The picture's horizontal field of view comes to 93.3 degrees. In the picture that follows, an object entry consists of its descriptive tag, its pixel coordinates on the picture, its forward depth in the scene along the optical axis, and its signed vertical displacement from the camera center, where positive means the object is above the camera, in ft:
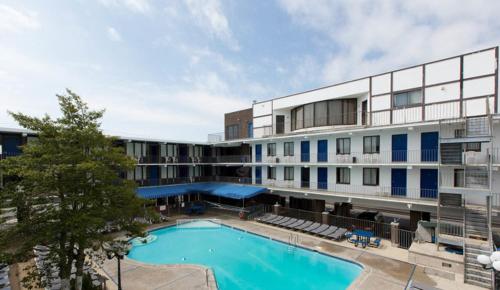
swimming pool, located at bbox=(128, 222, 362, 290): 43.65 -24.59
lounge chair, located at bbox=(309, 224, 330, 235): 63.05 -21.64
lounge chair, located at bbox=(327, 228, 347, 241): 59.47 -21.64
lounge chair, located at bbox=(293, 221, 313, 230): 66.77 -21.73
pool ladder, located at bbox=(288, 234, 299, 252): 56.90 -23.07
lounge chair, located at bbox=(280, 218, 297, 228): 69.51 -21.79
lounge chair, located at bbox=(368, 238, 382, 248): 54.60 -21.80
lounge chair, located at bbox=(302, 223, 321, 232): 64.89 -21.63
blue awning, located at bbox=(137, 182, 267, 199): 80.51 -15.25
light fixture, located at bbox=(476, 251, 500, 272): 21.11 -10.65
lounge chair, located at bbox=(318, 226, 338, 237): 61.57 -21.60
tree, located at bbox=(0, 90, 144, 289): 26.50 -5.13
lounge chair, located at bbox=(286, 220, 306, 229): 68.22 -21.76
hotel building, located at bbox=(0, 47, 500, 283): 48.65 +0.49
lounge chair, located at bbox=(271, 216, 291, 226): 71.39 -21.90
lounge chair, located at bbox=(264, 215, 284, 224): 73.52 -22.03
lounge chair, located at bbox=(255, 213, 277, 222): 75.55 -22.14
